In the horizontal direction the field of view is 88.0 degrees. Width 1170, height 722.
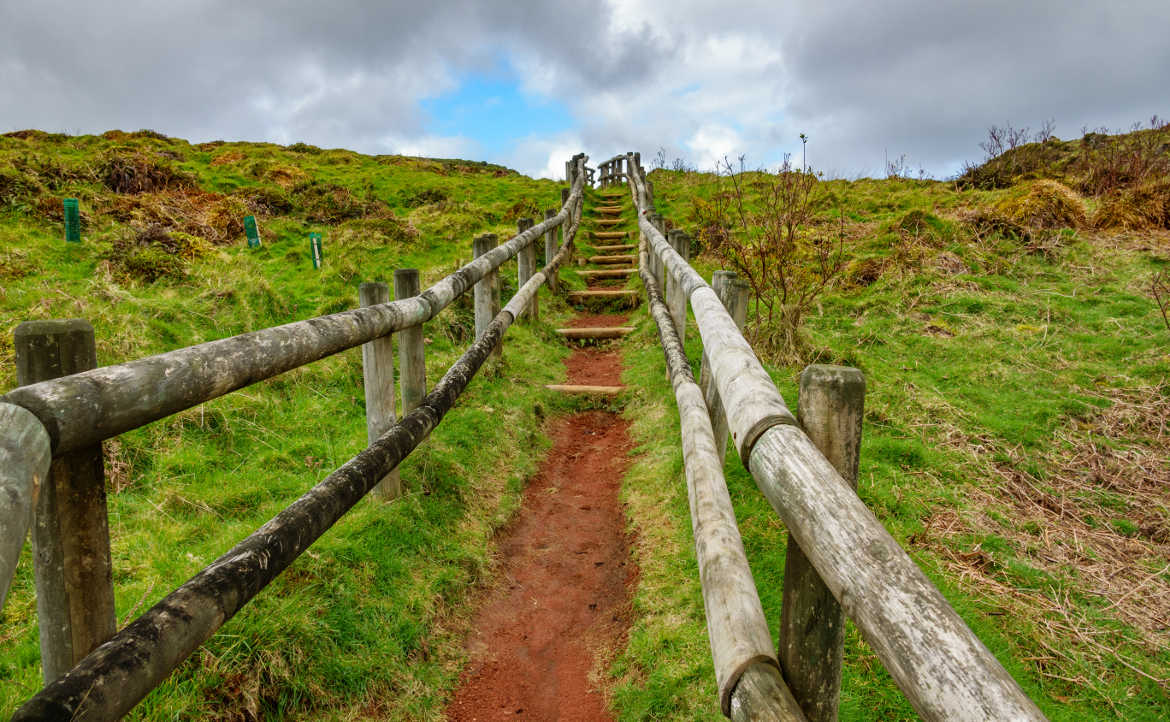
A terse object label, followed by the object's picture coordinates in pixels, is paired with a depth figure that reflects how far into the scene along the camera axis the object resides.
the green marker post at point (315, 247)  7.64
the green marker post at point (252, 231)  8.27
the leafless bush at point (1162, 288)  6.21
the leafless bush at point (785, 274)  5.50
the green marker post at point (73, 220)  6.67
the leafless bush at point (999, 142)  13.27
